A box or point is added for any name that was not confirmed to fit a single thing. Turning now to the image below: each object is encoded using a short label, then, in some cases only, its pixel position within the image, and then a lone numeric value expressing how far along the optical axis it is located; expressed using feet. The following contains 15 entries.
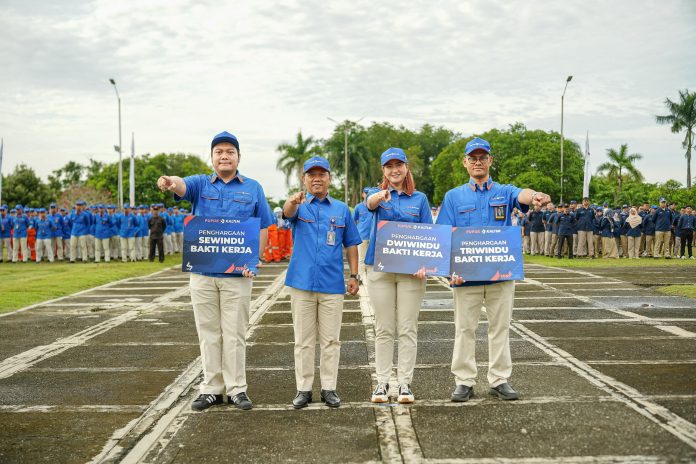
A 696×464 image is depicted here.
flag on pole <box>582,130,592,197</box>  115.26
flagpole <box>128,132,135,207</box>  118.73
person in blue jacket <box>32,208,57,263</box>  86.69
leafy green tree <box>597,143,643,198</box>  210.59
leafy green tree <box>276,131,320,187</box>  209.46
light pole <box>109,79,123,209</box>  131.50
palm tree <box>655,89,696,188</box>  196.03
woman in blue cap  19.44
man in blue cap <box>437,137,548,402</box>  19.65
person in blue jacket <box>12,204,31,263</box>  86.63
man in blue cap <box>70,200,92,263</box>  85.70
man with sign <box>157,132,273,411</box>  19.22
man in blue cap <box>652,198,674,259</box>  85.46
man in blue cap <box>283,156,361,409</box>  19.15
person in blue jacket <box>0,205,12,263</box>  88.53
